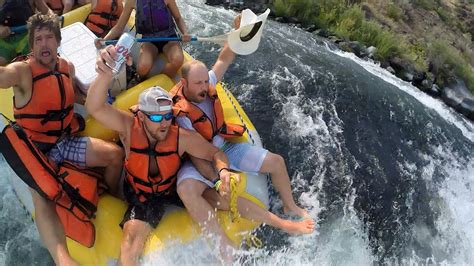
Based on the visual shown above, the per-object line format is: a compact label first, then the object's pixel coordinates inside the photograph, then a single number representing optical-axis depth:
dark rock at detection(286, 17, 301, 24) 7.96
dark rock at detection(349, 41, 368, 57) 7.63
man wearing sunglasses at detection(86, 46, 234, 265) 2.74
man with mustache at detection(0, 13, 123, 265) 2.82
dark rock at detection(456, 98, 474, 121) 7.43
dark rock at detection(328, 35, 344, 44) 7.70
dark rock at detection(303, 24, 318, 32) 7.86
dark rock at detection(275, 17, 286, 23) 7.96
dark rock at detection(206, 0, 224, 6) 7.93
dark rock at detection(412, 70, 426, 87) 7.64
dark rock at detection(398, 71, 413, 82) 7.59
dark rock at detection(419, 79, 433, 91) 7.57
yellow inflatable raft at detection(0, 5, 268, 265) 2.83
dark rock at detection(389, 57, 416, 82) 7.61
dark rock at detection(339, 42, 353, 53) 7.56
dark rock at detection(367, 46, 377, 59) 7.66
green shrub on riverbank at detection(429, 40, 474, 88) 8.07
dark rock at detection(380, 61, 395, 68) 7.64
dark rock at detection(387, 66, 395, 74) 7.57
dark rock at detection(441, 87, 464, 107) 7.50
